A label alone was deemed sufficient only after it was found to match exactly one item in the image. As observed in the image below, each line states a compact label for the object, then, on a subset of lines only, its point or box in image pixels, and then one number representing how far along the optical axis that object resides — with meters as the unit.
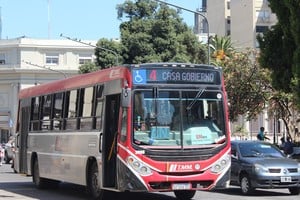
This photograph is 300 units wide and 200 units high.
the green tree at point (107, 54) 53.03
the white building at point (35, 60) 71.38
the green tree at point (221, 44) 63.62
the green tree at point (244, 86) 44.19
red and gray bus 13.32
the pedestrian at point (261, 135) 31.15
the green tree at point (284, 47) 17.14
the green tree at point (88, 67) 54.94
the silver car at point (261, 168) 17.14
